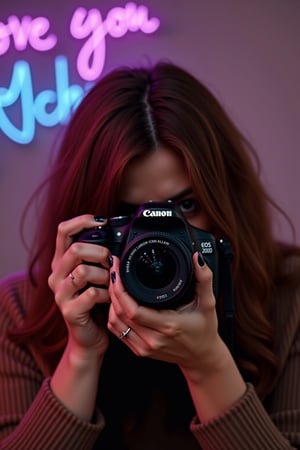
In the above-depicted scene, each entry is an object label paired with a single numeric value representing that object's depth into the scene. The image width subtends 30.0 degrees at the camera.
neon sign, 1.55
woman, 0.65
